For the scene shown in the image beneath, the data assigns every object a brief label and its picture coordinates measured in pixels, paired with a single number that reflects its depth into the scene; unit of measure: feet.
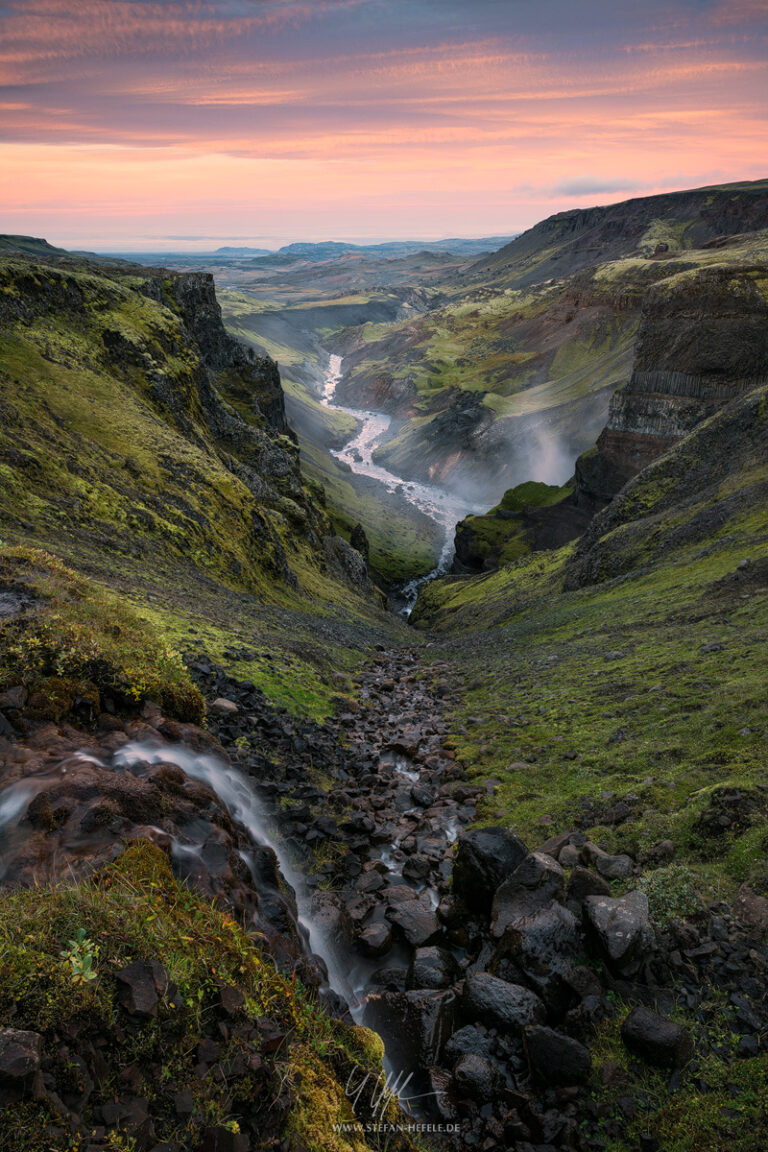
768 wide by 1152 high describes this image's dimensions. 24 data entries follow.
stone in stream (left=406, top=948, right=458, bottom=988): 35.14
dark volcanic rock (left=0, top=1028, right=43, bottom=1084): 14.61
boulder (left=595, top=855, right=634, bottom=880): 37.19
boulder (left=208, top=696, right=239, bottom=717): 54.65
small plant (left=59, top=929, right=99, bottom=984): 17.39
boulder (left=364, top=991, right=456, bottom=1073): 31.01
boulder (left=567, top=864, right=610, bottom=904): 34.86
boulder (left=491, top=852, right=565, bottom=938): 35.60
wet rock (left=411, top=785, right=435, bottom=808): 56.54
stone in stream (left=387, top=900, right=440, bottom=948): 38.45
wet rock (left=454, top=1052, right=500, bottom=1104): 28.17
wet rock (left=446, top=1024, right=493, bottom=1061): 30.07
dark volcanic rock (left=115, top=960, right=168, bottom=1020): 17.94
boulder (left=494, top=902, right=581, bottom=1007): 31.19
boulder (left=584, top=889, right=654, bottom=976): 30.17
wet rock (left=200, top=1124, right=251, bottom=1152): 17.06
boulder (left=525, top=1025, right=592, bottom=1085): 27.40
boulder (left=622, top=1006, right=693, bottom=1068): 25.89
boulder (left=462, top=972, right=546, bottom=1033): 30.32
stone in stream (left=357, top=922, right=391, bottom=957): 37.76
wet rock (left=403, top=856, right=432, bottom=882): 44.88
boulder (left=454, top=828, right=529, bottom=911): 39.55
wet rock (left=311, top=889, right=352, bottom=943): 38.04
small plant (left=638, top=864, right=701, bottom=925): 31.96
